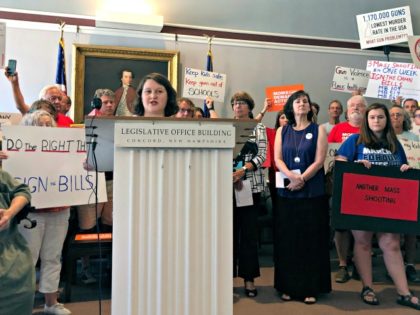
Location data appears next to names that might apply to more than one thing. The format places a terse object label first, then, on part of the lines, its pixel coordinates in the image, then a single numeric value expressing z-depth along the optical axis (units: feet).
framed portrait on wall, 16.06
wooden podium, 5.00
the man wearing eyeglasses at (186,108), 11.81
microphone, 6.11
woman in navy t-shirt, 9.57
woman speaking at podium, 6.46
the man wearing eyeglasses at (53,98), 10.80
